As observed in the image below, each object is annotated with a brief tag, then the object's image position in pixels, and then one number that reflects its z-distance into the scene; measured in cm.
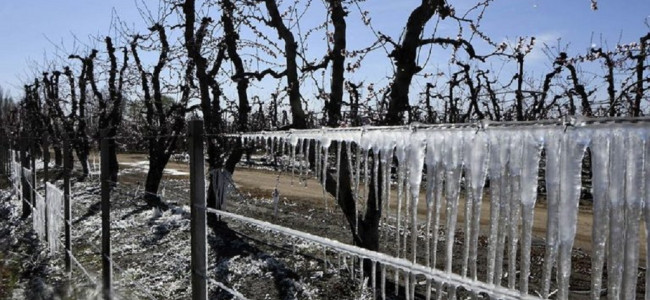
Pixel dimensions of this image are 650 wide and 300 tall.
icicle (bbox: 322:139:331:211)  187
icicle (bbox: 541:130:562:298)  96
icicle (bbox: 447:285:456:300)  123
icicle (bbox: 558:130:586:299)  92
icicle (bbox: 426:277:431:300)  126
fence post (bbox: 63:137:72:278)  562
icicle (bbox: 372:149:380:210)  182
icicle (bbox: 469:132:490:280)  112
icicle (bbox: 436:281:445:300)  130
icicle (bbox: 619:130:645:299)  83
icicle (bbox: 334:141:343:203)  195
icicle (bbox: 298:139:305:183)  213
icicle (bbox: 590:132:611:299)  87
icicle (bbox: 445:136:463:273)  119
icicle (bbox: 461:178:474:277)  117
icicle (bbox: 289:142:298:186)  219
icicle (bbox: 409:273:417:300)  152
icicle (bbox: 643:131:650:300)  82
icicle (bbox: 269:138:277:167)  232
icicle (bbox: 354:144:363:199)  176
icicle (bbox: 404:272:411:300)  151
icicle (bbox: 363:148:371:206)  167
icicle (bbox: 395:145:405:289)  142
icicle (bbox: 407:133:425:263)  133
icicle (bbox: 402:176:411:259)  142
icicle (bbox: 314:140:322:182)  203
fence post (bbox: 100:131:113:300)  448
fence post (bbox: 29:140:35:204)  861
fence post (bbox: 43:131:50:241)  711
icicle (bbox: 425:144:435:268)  127
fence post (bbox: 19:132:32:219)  976
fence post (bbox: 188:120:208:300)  263
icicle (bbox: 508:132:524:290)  104
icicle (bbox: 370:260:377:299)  162
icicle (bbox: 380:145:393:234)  151
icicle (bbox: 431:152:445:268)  125
